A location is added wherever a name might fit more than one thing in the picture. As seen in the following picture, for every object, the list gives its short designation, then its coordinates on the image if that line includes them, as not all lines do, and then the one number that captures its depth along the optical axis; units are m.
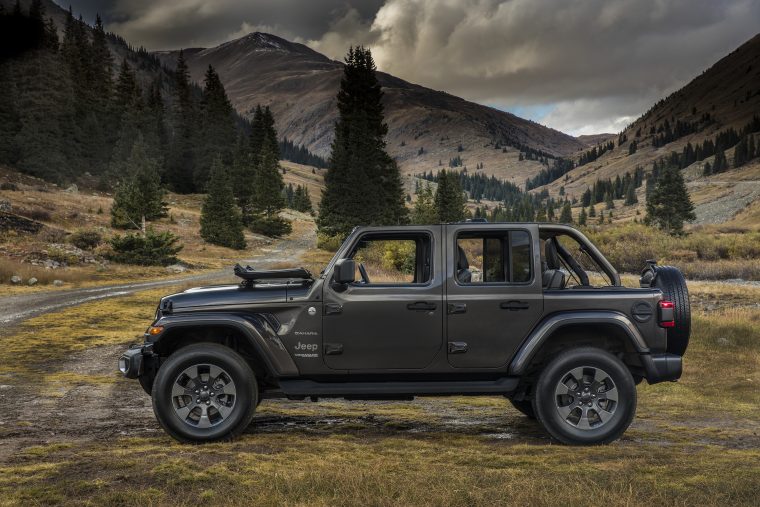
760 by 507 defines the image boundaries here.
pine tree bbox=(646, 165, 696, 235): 81.16
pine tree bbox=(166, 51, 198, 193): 89.38
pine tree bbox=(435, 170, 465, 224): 67.31
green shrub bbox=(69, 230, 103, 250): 37.94
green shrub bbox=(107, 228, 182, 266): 36.81
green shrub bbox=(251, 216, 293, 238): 73.06
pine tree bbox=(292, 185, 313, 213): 115.94
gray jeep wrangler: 6.34
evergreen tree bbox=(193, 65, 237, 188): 88.81
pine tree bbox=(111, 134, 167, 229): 51.59
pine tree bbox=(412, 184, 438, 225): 66.56
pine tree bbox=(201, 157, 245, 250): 58.16
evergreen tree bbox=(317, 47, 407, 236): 51.50
